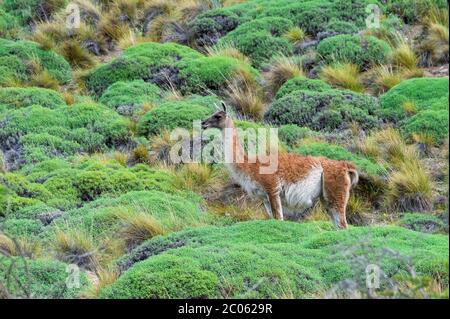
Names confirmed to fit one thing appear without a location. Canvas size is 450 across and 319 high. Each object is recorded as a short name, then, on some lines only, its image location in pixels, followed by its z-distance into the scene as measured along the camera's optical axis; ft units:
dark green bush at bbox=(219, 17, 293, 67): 64.23
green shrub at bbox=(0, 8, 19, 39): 70.13
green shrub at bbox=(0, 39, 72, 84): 61.93
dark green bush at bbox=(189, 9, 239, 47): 68.74
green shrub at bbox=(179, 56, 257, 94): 59.77
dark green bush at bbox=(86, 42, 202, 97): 61.46
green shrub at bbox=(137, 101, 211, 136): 52.70
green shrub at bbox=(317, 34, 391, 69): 60.18
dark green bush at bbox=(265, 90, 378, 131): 52.95
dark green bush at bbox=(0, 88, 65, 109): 56.13
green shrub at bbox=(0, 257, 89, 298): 30.89
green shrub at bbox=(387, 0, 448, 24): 64.69
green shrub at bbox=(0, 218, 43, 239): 38.45
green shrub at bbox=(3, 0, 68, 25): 72.95
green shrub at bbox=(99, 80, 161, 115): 57.16
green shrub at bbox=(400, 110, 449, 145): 49.08
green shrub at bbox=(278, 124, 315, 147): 51.08
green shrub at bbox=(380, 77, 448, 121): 52.54
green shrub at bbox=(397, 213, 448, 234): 38.50
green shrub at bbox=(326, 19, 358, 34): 64.64
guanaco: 36.14
